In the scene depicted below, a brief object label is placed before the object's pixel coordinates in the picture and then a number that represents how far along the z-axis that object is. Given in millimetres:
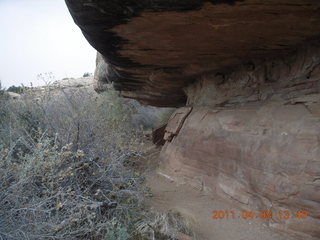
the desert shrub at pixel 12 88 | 17541
